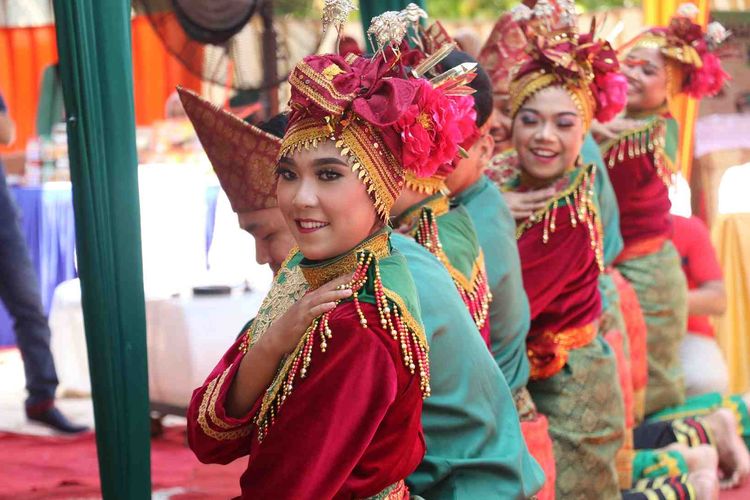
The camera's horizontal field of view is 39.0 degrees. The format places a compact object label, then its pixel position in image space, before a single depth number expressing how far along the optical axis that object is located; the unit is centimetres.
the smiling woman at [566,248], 339
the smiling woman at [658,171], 454
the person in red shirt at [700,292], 510
